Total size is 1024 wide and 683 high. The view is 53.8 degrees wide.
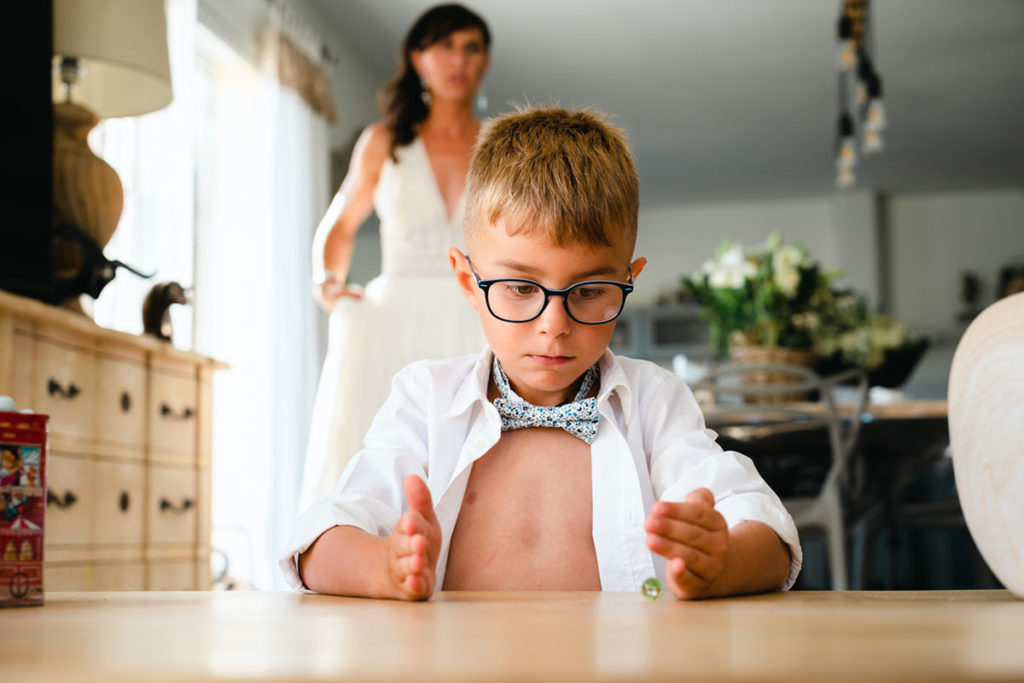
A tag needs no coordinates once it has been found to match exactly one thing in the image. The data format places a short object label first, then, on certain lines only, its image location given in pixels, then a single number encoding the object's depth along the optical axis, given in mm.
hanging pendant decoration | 3672
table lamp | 2035
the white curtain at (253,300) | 4133
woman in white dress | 2492
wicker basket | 2965
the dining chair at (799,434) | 2670
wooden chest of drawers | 1769
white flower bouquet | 3096
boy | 963
